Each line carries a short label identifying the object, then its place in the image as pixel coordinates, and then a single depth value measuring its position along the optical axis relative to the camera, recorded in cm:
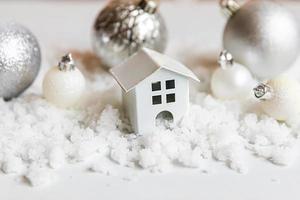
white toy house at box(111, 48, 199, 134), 82
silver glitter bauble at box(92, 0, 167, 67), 100
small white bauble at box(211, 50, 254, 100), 93
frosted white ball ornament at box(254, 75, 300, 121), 85
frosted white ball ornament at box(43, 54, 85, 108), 89
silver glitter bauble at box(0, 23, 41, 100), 89
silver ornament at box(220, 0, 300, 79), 96
